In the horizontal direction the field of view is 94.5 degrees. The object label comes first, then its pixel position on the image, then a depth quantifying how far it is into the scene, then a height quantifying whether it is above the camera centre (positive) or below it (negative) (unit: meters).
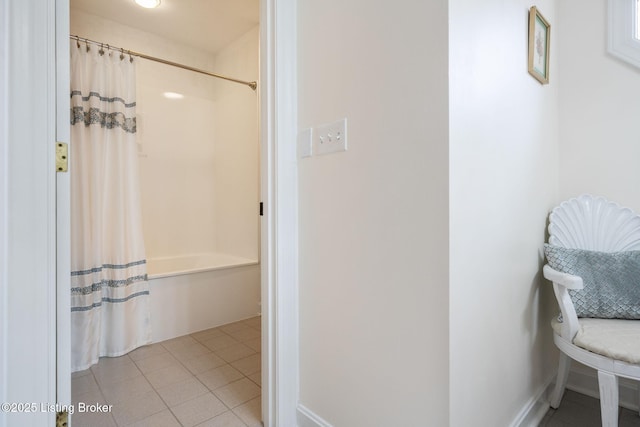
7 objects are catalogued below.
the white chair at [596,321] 1.08 -0.48
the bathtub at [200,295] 2.32 -0.71
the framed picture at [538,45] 1.38 +0.82
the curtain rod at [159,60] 2.02 +1.22
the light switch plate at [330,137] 1.12 +0.30
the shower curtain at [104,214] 1.93 -0.01
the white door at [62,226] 1.01 -0.05
